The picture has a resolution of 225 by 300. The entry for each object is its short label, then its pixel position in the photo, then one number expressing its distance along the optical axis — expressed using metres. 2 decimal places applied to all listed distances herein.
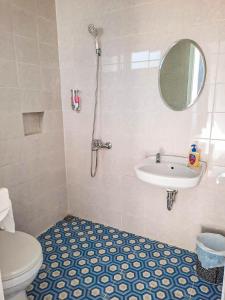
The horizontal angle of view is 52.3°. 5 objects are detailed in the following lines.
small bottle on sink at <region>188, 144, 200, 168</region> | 1.75
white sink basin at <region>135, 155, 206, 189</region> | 1.54
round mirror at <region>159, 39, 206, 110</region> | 1.70
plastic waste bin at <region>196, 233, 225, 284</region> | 1.63
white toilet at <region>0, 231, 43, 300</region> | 1.23
